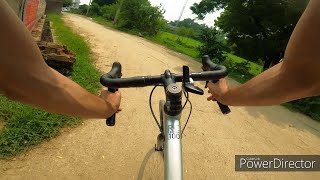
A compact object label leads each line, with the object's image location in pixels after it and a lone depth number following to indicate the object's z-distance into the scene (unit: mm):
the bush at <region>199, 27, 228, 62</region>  10690
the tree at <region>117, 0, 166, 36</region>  17214
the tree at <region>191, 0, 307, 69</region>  9181
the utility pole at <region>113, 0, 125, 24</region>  19362
